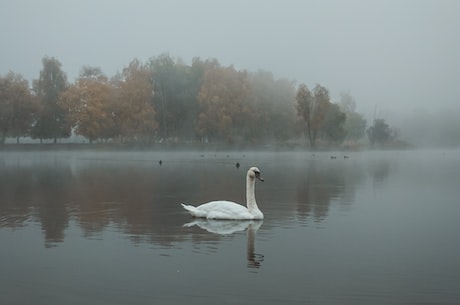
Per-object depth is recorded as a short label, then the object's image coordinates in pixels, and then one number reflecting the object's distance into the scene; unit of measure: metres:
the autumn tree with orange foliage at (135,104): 102.25
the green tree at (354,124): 156.88
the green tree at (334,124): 118.81
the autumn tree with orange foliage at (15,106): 104.06
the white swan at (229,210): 18.62
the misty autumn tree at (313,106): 111.31
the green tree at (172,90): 108.25
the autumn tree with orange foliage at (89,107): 102.12
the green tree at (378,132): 142.00
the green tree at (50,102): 110.33
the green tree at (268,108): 103.38
